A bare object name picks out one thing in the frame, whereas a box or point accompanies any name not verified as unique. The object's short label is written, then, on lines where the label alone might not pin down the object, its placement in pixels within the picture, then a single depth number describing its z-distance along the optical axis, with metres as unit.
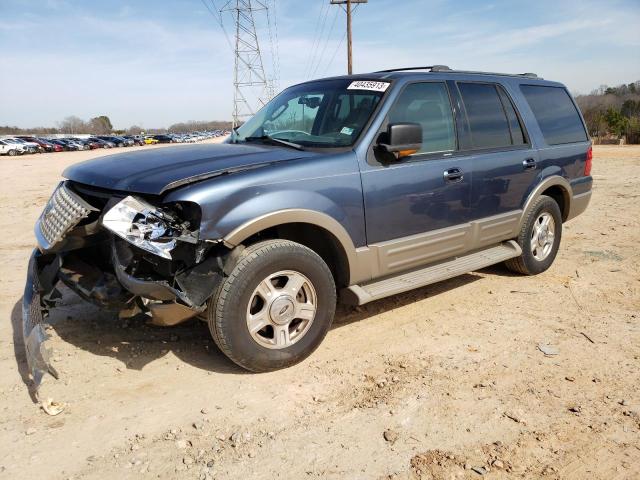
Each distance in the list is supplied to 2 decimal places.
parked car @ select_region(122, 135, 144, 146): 68.41
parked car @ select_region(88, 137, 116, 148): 61.43
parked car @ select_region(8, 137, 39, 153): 44.97
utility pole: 27.30
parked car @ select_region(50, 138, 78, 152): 51.78
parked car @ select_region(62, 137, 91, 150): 53.39
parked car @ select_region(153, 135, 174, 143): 75.07
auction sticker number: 3.99
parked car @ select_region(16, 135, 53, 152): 49.06
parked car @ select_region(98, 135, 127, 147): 64.50
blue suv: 3.02
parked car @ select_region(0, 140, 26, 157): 42.17
